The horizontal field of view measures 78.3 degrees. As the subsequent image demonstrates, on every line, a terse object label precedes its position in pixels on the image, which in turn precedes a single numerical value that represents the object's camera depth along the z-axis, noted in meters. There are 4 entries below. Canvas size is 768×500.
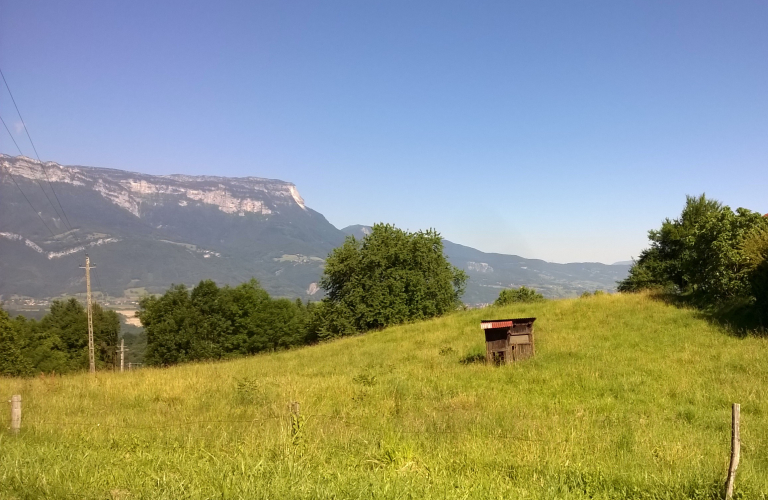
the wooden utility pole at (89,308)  33.91
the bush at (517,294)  68.36
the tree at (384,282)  45.50
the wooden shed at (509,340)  16.11
